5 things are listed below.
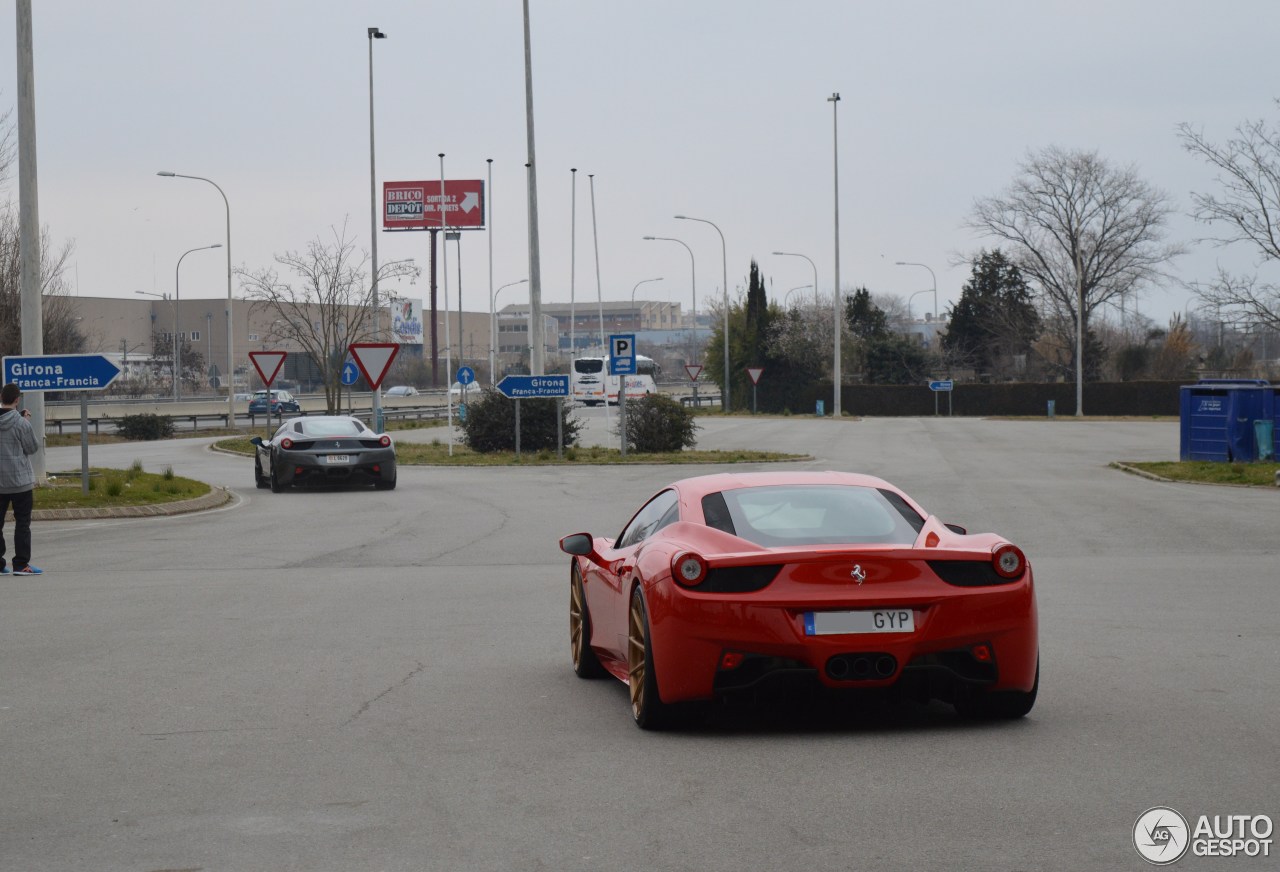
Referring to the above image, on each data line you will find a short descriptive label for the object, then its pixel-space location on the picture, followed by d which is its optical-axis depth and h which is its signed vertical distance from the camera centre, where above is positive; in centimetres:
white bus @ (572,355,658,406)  9188 -73
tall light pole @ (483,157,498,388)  7825 +812
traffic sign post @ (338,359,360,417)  4476 -4
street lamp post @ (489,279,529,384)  7240 +236
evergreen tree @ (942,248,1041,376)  9519 +283
